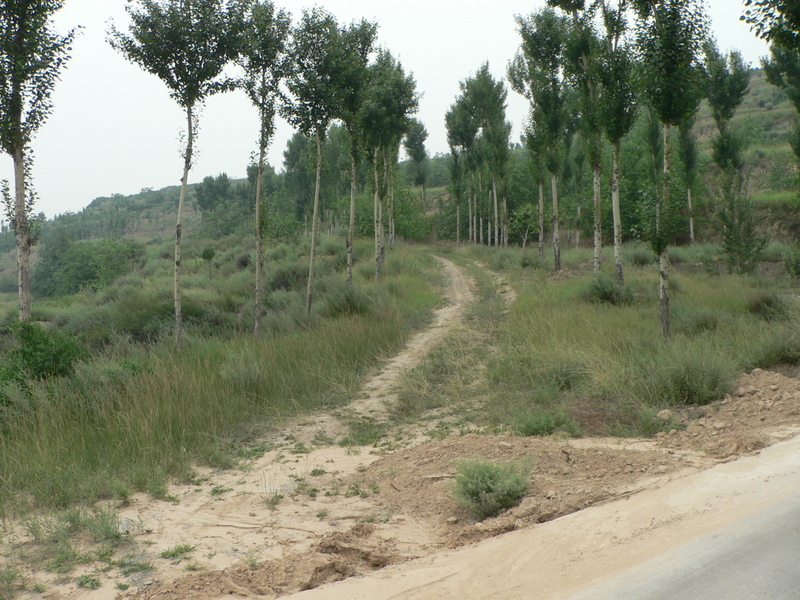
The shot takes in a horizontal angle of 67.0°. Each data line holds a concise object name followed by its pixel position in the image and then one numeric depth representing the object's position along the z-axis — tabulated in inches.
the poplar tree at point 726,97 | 1229.1
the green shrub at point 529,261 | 1201.2
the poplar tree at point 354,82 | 770.8
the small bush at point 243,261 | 1611.0
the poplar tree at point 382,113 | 959.0
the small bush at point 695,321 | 495.5
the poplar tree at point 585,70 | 776.9
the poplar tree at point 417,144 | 2183.8
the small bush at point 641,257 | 1138.7
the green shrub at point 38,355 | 401.7
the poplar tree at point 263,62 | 650.8
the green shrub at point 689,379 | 327.6
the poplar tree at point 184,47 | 596.4
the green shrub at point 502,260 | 1250.2
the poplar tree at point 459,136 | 1775.3
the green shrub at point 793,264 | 769.6
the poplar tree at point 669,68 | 476.7
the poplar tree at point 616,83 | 656.4
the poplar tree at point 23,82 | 531.5
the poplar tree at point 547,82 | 962.1
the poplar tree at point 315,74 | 715.4
